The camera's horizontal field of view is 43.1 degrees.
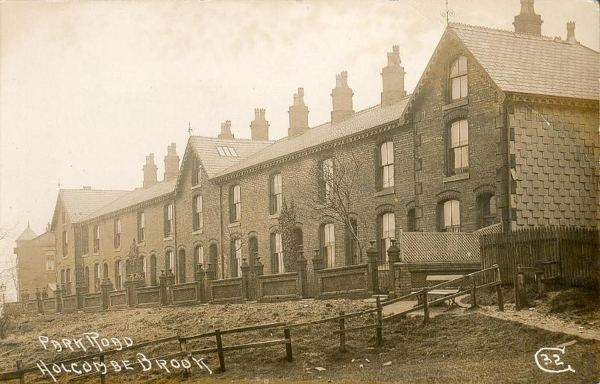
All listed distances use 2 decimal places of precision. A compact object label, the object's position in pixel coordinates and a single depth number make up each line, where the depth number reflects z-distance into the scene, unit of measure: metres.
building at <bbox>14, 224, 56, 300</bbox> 51.46
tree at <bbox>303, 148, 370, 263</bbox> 28.20
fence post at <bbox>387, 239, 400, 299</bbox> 21.08
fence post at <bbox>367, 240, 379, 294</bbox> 21.70
